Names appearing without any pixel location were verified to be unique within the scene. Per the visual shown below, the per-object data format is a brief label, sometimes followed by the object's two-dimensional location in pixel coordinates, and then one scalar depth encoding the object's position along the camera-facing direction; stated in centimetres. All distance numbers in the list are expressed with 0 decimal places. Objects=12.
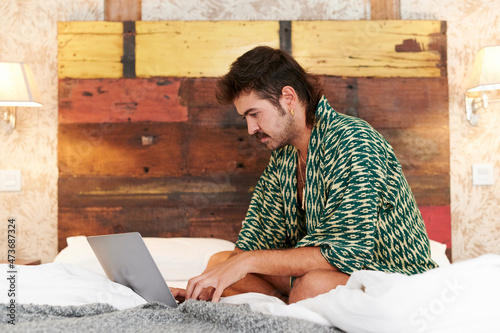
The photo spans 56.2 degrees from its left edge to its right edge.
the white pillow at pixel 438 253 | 177
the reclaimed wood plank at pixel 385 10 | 228
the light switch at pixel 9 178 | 219
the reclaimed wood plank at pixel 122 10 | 227
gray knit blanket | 78
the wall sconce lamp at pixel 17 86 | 201
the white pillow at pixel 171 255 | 179
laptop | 102
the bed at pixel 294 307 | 75
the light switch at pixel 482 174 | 221
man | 120
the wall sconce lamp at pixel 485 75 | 204
